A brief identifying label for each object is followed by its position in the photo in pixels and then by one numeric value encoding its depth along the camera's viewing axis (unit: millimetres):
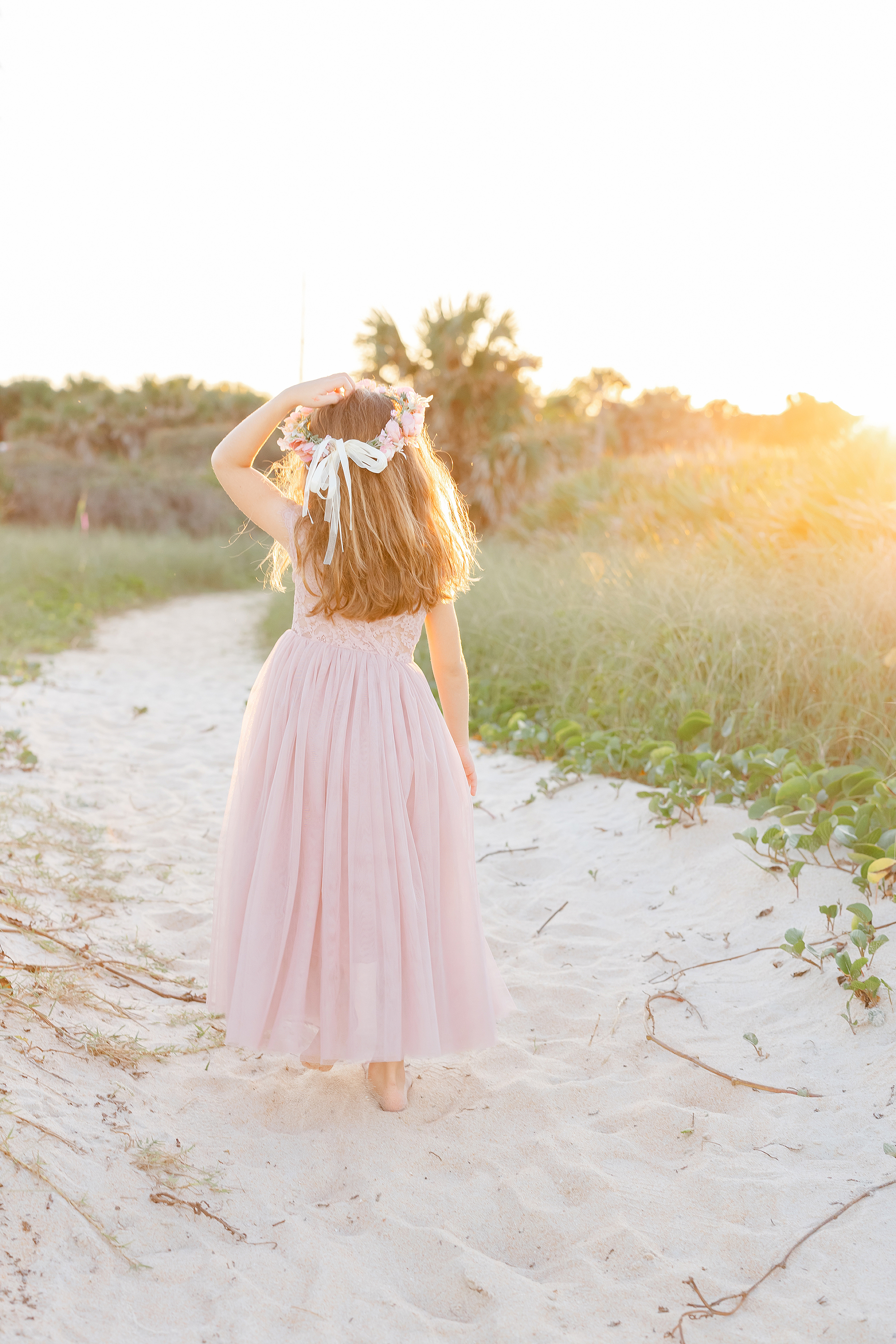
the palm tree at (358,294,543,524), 15289
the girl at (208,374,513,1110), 2119
